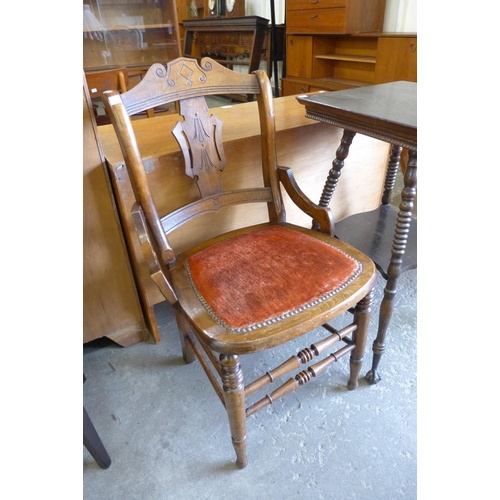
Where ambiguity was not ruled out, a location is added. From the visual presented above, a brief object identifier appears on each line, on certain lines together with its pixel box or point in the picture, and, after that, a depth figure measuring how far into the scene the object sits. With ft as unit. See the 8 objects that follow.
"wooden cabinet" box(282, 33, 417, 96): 8.36
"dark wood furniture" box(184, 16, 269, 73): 12.44
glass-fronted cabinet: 10.14
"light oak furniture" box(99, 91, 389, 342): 3.75
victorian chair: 2.77
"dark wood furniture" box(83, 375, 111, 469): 3.11
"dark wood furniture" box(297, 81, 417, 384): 3.15
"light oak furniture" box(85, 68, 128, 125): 5.64
